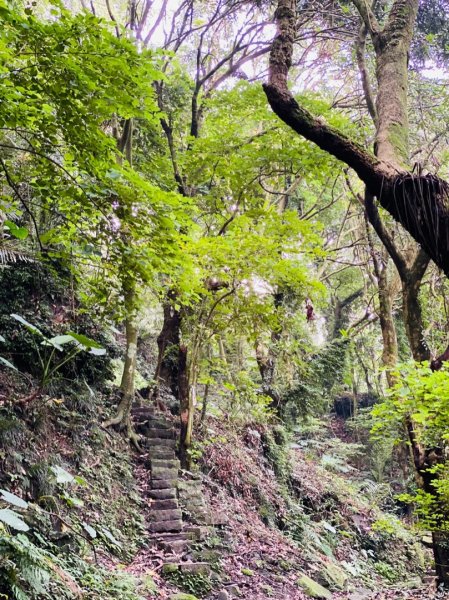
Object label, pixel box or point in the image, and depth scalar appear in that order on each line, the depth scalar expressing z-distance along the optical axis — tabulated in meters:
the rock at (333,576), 7.93
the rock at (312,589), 6.71
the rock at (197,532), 6.29
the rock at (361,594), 7.59
